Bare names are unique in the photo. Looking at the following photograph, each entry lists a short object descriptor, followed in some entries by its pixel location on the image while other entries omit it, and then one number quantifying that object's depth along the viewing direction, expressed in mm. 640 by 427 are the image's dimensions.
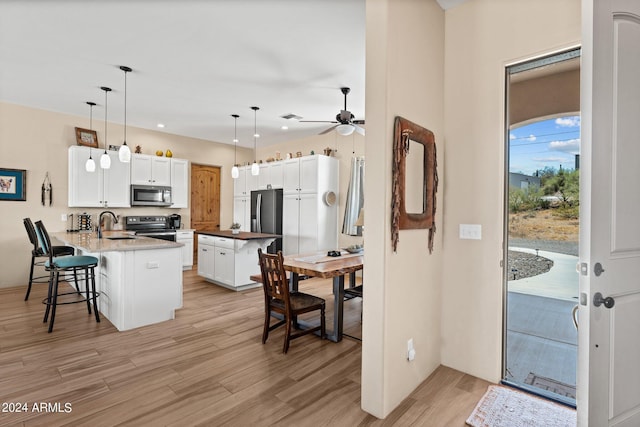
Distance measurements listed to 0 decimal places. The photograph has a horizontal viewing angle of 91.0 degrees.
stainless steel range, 5781
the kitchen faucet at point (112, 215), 5500
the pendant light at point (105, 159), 4161
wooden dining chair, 2691
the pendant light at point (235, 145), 5442
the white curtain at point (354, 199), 5586
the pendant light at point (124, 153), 3800
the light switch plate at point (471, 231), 2291
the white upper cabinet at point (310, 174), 5625
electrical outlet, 2072
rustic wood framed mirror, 1885
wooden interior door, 6957
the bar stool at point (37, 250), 3674
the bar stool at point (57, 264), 3283
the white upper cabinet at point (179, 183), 6281
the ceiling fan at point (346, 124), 3848
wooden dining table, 2732
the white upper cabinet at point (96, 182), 5145
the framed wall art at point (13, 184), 4695
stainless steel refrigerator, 6172
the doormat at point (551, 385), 2066
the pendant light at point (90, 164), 4648
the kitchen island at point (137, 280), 3188
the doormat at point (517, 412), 1806
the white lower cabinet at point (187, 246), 6184
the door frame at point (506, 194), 2168
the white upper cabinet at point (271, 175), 6285
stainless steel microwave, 5766
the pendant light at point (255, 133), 5014
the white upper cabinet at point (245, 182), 6941
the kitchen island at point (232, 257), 4590
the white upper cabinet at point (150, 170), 5770
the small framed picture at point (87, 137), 5270
